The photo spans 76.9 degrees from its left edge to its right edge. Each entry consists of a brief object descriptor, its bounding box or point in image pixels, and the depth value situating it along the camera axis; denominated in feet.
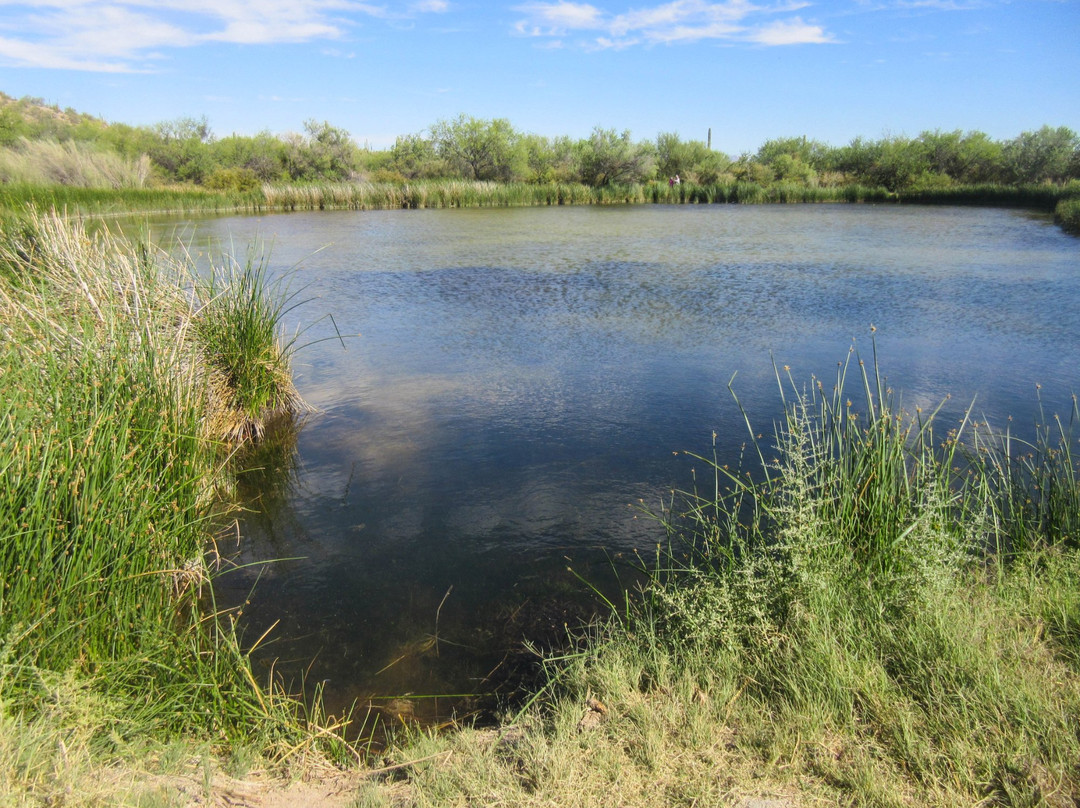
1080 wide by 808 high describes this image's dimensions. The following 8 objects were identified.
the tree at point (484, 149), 140.46
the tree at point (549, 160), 144.05
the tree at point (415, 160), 146.51
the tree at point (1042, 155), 118.83
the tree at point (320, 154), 136.36
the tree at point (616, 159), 137.28
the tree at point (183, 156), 153.28
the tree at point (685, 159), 144.97
